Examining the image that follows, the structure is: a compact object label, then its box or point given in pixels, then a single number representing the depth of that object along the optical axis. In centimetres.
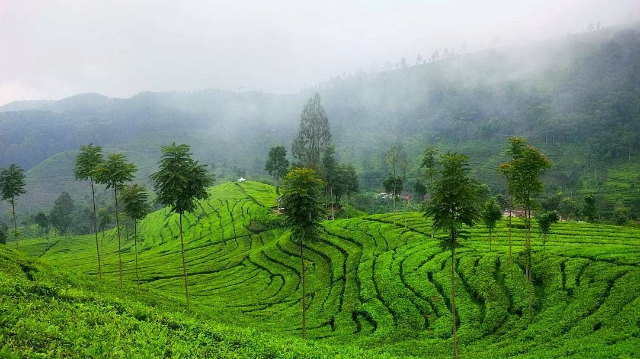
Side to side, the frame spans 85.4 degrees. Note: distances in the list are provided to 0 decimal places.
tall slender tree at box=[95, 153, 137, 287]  3919
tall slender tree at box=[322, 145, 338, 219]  7875
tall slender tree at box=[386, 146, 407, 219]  5884
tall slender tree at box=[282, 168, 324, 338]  2872
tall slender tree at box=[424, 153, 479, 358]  2352
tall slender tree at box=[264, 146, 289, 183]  9284
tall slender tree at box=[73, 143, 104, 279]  4216
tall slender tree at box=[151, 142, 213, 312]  3159
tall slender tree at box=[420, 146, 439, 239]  4597
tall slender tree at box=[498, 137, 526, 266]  2980
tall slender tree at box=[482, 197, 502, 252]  3953
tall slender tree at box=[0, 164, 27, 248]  5444
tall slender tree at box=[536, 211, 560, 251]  3559
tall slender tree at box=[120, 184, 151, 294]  4284
